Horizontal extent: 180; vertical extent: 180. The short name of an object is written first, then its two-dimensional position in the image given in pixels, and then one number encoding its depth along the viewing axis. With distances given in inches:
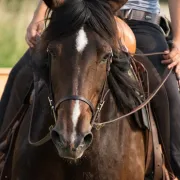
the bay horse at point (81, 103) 309.7
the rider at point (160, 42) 399.9
